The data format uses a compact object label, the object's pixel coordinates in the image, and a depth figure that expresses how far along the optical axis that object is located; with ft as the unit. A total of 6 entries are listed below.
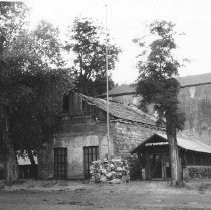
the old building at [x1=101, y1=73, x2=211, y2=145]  163.22
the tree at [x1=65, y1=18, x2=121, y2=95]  178.50
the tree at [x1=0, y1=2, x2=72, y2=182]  81.92
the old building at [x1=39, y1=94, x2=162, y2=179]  95.66
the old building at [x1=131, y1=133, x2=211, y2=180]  91.56
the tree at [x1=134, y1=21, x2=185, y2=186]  74.59
